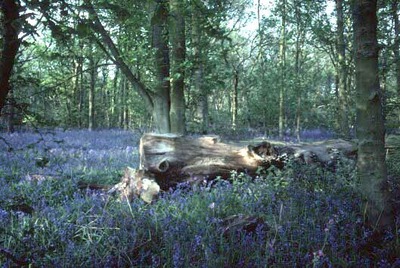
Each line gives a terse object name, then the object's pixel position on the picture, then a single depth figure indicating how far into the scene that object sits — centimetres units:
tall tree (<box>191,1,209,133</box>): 826
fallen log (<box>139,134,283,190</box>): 611
